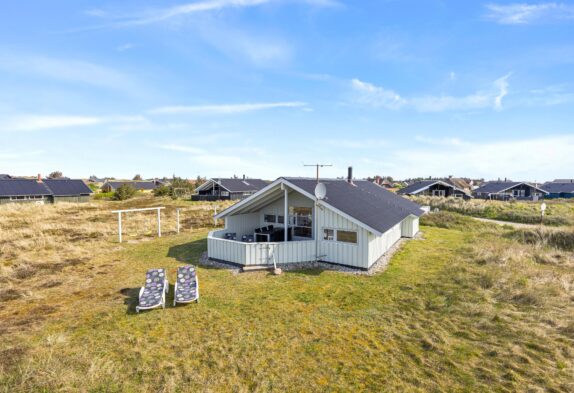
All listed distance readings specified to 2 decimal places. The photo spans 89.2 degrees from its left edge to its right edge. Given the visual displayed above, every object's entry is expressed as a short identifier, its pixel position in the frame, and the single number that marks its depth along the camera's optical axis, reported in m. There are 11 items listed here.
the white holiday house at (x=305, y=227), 14.21
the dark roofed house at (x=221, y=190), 57.66
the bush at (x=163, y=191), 65.06
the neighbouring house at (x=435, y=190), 55.53
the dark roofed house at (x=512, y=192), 62.13
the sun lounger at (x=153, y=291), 10.03
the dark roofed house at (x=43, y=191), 48.57
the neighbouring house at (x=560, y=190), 71.22
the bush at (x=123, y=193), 58.75
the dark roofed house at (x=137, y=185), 85.69
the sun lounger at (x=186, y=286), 10.54
